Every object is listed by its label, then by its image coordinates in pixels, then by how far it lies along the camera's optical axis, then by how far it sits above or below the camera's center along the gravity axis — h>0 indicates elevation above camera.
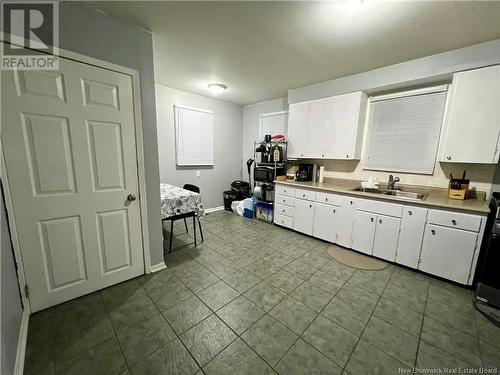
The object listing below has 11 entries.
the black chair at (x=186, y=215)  2.59 -0.81
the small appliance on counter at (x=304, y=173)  3.65 -0.24
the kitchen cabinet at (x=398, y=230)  2.01 -0.85
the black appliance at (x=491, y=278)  1.73 -1.04
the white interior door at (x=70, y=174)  1.46 -0.18
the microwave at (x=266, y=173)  3.82 -0.28
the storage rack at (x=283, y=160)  3.84 -0.01
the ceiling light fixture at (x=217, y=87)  3.41 +1.26
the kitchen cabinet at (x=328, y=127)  2.94 +0.56
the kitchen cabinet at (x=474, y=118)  1.99 +0.50
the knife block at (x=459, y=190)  2.22 -0.30
